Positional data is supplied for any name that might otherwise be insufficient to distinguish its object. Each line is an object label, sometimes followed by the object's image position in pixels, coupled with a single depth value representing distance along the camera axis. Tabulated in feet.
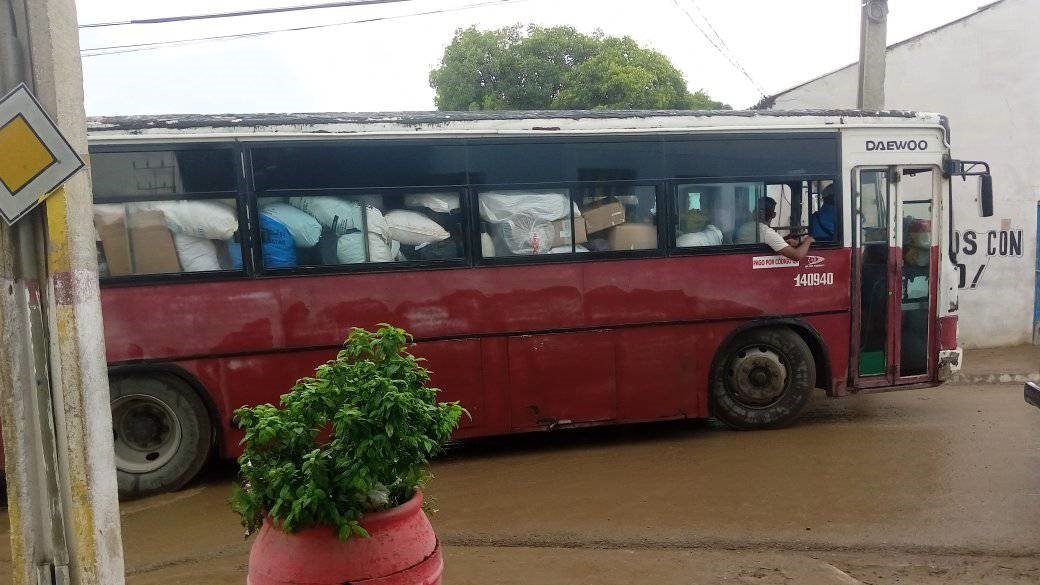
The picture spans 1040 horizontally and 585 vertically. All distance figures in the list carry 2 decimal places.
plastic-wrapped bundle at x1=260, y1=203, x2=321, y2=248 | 19.63
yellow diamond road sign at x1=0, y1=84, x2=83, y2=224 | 10.03
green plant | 8.82
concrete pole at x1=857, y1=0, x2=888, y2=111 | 32.50
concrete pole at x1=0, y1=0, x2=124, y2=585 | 10.52
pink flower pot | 8.86
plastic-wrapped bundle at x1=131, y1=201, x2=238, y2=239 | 19.02
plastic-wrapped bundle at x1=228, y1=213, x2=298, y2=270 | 19.52
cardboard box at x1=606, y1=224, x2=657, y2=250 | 21.86
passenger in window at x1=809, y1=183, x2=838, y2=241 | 23.11
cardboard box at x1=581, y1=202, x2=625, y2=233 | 21.67
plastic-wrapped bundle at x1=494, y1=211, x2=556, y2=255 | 21.21
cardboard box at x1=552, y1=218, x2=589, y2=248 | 21.53
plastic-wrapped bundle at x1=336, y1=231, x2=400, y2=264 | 20.10
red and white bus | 19.20
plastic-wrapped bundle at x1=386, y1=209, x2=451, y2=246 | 20.44
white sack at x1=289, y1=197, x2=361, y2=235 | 19.88
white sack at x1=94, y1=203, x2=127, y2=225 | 18.45
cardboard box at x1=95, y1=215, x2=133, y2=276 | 18.54
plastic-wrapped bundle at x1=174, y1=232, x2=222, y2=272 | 19.12
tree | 72.02
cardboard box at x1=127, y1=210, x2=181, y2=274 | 18.75
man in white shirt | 22.59
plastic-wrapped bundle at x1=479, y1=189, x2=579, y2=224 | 21.12
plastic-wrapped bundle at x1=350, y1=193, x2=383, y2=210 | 20.20
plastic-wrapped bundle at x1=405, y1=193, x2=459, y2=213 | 20.62
